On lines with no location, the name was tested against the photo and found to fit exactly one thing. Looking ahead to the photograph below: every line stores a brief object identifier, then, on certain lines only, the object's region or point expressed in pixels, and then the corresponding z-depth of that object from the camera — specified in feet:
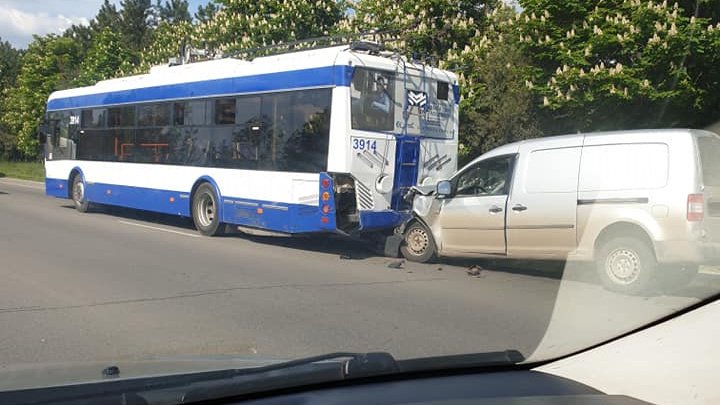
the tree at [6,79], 174.81
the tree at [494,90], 51.83
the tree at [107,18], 220.02
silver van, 27.32
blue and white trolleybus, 38.63
